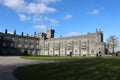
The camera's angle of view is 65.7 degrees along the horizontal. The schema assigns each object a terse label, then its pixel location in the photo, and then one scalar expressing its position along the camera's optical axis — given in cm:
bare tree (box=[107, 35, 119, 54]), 4512
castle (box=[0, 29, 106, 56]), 4325
